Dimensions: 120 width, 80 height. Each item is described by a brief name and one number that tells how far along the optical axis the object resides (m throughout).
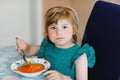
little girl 1.06
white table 1.03
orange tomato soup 1.02
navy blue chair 1.09
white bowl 0.99
